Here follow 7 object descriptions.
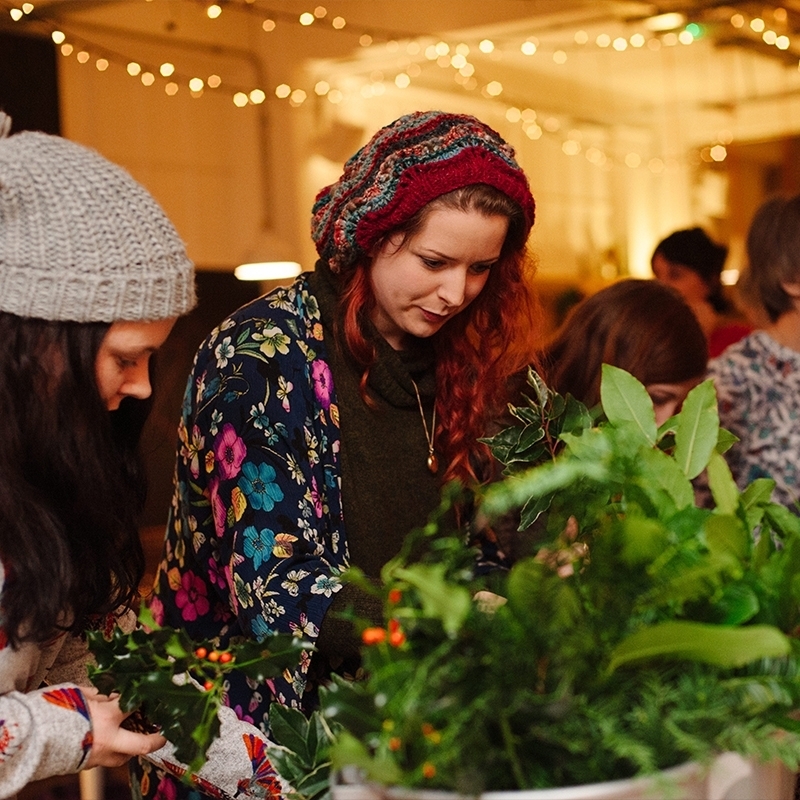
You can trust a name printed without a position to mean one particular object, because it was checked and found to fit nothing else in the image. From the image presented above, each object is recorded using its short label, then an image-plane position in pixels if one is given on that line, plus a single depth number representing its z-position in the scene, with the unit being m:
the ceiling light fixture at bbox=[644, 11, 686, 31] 5.60
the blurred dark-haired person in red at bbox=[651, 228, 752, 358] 3.66
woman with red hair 1.31
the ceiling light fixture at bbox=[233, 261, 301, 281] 5.25
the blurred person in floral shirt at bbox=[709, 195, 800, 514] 2.41
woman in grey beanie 1.02
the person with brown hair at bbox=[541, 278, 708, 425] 1.92
